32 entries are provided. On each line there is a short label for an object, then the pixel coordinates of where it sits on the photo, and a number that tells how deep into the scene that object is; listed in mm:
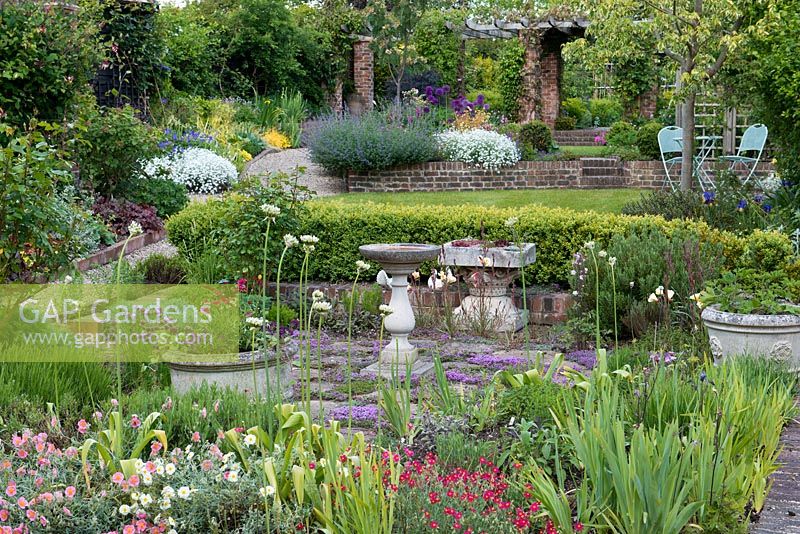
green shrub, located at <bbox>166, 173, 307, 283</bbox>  6906
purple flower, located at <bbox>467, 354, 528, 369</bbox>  6032
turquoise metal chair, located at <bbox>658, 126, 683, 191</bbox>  12609
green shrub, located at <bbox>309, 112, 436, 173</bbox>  13953
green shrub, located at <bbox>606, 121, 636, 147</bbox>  16688
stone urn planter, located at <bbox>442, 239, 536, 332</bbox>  7089
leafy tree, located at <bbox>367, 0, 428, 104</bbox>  18562
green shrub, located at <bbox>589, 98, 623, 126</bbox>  24266
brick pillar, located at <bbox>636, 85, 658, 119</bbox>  19844
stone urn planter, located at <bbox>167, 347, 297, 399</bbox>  4680
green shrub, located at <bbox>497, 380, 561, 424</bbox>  3887
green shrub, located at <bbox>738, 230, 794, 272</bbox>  6805
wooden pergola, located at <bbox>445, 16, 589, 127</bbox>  20016
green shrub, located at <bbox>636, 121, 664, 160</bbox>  14211
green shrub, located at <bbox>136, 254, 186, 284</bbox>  8078
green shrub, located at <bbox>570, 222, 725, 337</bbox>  6387
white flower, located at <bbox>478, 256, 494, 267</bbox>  6938
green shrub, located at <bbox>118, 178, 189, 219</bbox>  10625
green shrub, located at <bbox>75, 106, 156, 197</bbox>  9844
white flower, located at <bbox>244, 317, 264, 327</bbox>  3305
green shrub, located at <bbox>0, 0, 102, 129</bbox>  9414
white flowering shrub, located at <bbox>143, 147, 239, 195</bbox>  12438
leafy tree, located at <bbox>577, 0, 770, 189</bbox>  9952
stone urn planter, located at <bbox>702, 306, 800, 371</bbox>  5090
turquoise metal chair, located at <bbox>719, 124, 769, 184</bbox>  12266
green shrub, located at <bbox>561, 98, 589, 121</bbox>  23547
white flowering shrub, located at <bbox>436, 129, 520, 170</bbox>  14328
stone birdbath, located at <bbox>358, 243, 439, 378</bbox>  5948
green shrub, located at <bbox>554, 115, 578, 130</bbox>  21453
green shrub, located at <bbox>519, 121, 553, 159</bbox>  15484
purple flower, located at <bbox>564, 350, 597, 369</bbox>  6031
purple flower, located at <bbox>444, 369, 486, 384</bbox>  5566
